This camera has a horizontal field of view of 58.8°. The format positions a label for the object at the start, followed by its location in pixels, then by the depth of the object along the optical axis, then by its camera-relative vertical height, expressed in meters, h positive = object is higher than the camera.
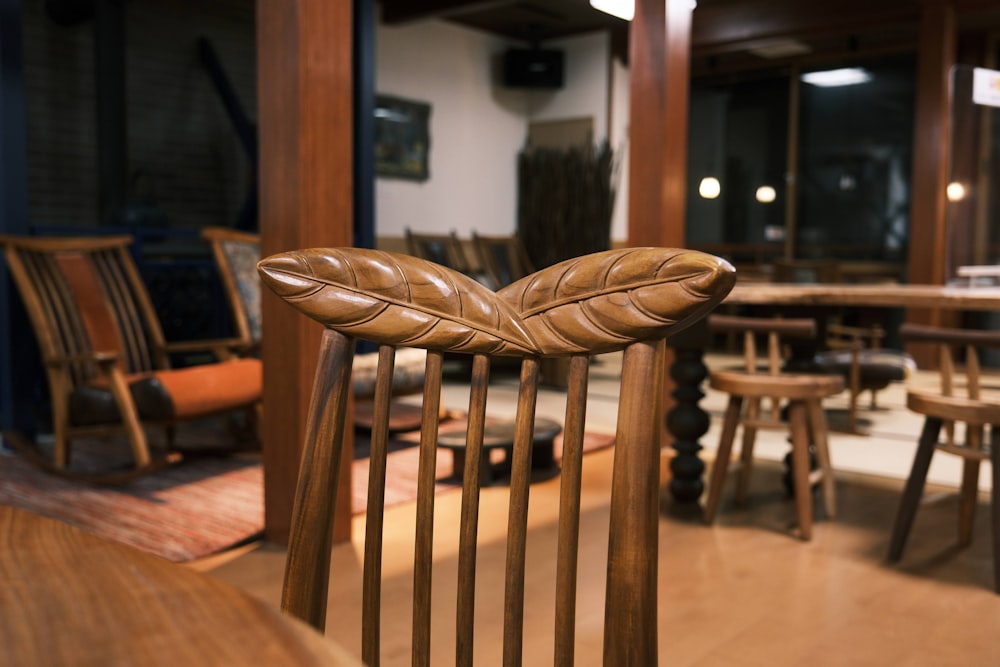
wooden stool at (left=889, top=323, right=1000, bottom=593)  2.68 -0.54
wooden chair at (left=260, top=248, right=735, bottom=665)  0.85 -0.13
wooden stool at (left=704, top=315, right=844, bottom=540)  3.09 -0.55
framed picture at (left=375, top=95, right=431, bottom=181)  8.48 +1.07
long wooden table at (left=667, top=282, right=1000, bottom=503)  3.22 -0.41
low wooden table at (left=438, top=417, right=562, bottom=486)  3.72 -0.83
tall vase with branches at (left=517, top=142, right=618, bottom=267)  8.16 +0.42
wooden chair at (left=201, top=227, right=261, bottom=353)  4.54 -0.17
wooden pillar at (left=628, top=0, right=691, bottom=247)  4.06 +0.61
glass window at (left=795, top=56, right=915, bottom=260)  9.22 +1.00
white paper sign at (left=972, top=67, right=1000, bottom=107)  4.21 +0.82
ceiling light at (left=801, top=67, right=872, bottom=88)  9.39 +1.91
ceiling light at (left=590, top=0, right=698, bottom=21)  3.82 +1.07
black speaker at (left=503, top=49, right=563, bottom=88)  9.42 +1.93
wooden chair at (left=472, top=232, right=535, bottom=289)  7.36 -0.07
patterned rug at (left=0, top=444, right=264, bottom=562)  3.00 -1.01
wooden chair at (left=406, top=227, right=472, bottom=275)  7.30 -0.01
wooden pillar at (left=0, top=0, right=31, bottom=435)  4.46 +0.18
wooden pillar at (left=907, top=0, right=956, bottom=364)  7.55 +0.95
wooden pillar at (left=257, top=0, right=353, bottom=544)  2.88 +0.24
